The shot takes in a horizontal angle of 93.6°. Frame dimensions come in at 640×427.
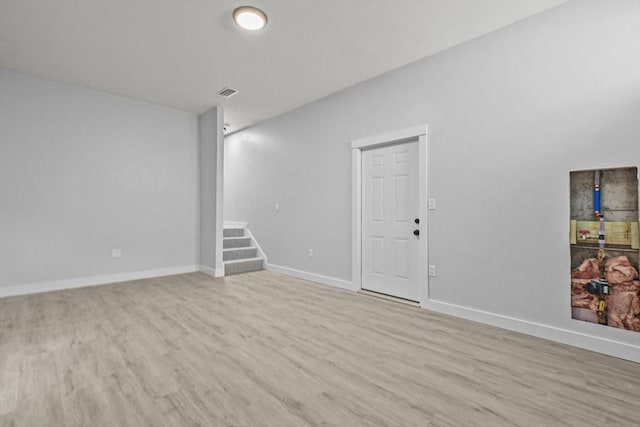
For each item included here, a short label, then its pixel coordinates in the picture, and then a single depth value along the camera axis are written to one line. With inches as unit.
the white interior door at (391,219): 143.3
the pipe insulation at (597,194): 94.7
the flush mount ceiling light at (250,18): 103.4
